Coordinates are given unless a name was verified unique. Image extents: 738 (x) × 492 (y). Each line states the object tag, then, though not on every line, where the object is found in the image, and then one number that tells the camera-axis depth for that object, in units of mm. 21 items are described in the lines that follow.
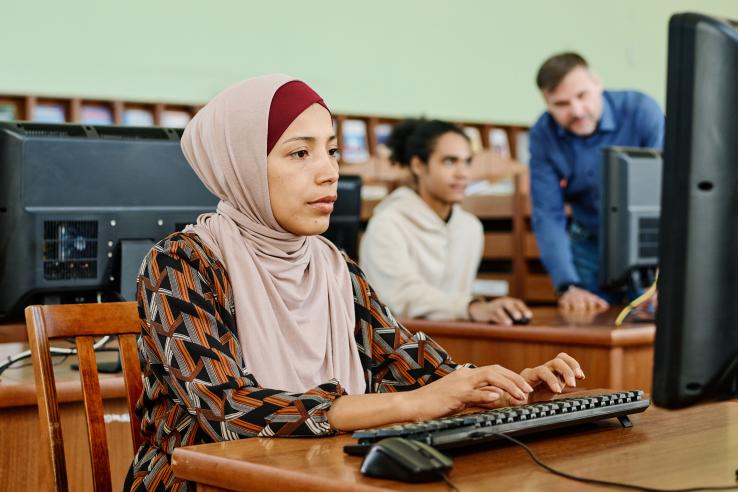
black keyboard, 1038
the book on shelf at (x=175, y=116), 6270
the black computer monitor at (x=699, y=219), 822
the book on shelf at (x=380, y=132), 7160
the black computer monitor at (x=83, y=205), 1854
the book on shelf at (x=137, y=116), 6090
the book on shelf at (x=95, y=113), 5867
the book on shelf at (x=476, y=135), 7704
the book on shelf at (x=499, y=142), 7991
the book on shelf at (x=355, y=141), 7086
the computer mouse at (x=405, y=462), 928
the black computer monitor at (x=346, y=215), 2496
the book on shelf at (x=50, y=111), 5703
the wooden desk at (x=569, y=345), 2336
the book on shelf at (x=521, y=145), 8086
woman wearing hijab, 1221
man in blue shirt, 3125
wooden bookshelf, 4973
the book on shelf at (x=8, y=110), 5591
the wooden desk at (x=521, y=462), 949
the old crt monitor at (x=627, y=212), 2514
